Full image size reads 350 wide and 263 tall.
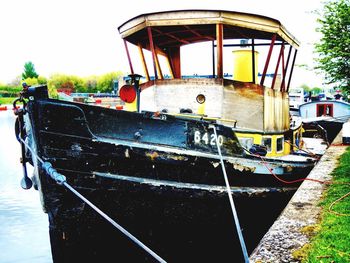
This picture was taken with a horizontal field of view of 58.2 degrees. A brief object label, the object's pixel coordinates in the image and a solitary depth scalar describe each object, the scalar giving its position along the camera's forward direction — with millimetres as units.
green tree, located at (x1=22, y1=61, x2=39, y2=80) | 99800
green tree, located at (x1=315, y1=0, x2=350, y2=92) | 9711
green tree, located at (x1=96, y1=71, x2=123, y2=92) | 99469
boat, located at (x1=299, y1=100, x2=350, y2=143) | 21422
